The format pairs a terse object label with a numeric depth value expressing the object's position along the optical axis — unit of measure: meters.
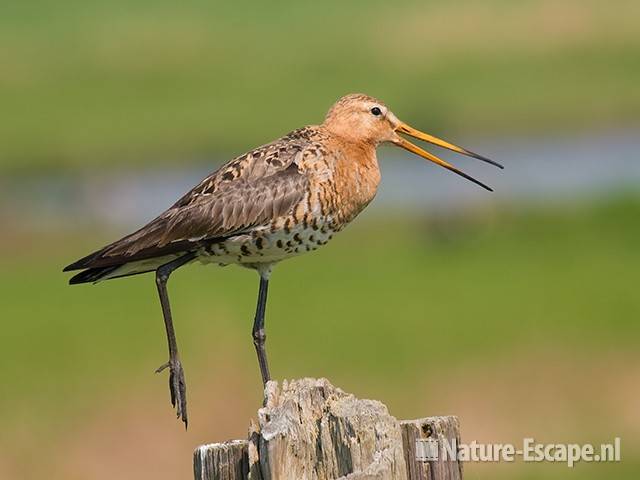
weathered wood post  11.79
